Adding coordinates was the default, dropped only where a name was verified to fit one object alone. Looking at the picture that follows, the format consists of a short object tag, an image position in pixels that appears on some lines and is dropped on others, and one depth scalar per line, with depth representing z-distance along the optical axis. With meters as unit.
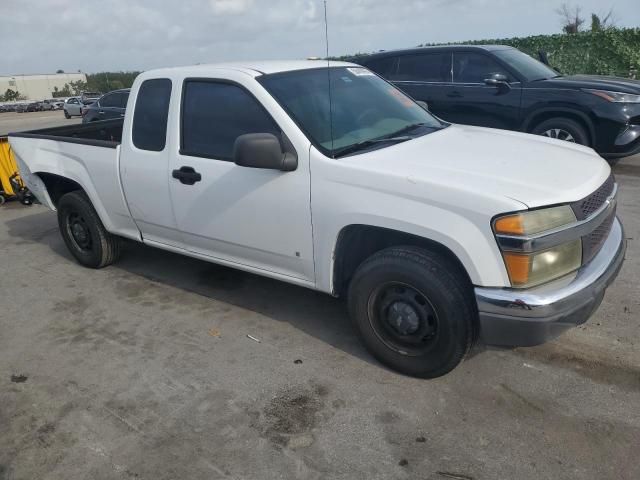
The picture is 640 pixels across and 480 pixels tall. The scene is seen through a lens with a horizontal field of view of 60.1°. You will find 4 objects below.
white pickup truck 2.75
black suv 7.32
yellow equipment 8.21
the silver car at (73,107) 32.66
